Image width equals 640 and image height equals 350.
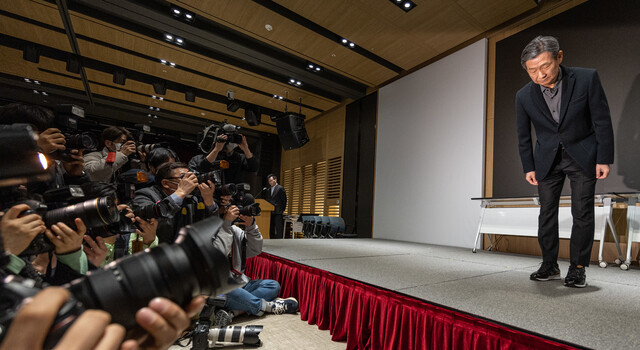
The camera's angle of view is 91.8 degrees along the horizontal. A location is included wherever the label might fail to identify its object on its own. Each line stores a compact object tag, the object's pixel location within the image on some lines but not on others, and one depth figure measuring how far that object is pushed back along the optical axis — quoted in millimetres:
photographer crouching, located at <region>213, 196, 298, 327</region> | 2168
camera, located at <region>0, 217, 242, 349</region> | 342
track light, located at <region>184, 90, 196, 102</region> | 6344
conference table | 2672
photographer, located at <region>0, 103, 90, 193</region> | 1098
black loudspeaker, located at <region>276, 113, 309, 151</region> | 6648
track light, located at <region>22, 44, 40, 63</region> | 4699
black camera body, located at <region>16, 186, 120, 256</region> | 777
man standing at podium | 5871
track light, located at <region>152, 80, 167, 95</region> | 5938
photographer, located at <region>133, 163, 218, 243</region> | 1550
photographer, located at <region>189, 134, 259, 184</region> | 2303
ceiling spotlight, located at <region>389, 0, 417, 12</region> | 3811
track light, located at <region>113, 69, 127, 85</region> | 5500
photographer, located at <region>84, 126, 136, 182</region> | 1994
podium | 5953
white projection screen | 4395
